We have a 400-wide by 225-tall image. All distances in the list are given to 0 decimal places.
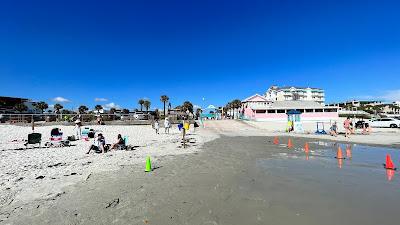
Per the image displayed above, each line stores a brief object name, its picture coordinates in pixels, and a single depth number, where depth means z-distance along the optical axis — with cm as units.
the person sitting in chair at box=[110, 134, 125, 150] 1680
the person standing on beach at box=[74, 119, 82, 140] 2187
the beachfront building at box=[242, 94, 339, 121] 6256
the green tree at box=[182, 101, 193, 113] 10402
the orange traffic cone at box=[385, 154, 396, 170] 1109
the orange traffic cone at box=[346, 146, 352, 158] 1462
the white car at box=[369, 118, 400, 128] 4062
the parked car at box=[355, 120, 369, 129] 4001
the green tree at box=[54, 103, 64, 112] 10044
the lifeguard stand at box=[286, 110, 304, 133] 3538
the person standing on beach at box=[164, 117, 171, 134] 3072
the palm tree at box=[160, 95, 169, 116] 10131
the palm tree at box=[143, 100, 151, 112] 11394
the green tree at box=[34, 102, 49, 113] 8743
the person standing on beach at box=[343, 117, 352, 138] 2661
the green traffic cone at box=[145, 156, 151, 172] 1086
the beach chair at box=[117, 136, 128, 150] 1694
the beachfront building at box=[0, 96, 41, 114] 6088
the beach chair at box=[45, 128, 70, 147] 1808
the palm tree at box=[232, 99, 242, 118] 9598
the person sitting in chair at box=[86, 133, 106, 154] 1567
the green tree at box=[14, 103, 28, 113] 7024
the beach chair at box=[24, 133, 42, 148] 1663
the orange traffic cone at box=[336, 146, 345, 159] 1391
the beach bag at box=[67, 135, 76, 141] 2089
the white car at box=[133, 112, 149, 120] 4408
